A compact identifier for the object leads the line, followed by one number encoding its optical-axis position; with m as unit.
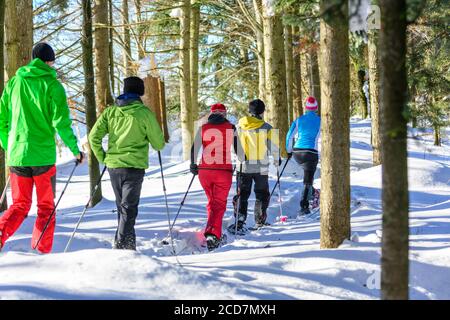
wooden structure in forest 17.25
